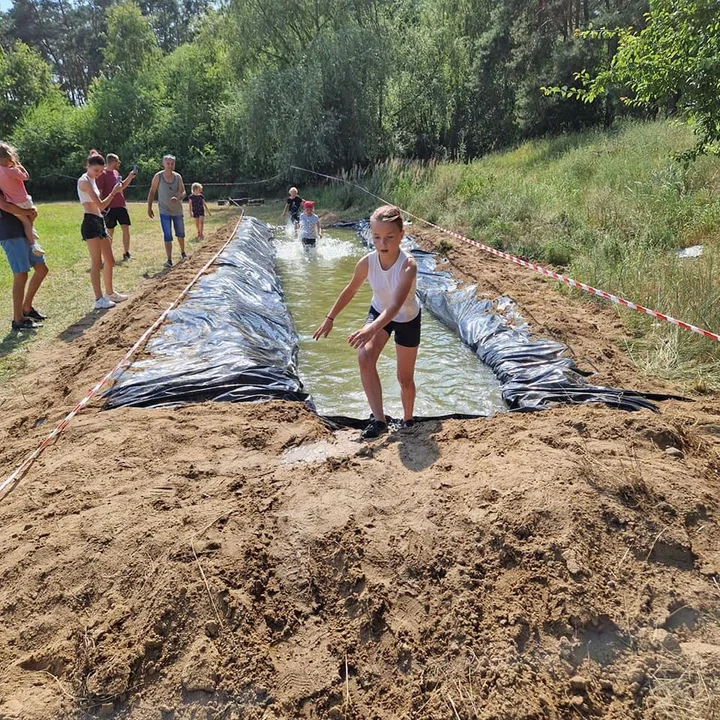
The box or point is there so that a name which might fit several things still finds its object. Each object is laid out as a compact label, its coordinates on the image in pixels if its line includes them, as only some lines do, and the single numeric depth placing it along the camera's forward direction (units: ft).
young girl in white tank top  11.05
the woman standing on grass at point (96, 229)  21.57
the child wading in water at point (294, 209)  44.75
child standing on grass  38.68
